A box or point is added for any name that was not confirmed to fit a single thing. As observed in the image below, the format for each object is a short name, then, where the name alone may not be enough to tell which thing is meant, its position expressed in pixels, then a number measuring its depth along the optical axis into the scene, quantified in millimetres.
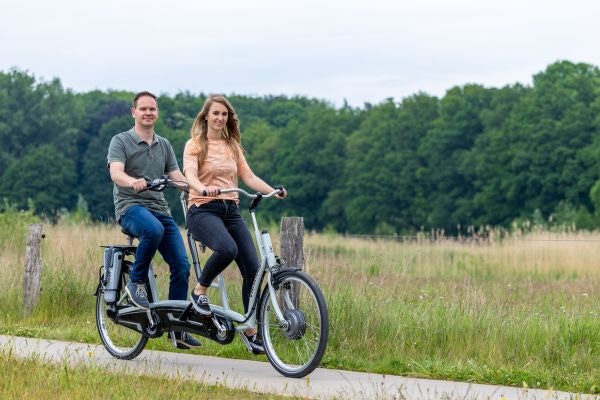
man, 19219
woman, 18062
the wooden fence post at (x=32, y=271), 26578
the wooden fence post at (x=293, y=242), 20906
